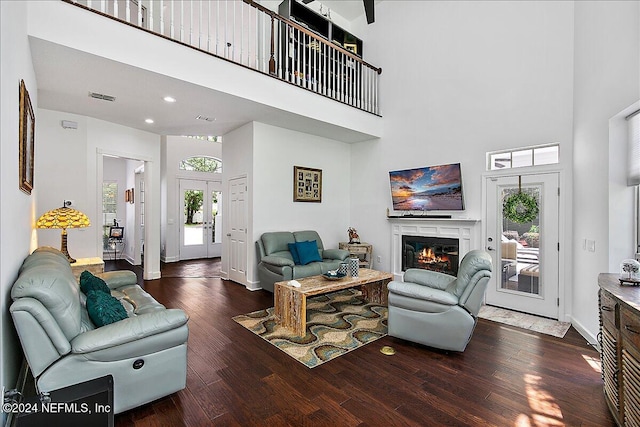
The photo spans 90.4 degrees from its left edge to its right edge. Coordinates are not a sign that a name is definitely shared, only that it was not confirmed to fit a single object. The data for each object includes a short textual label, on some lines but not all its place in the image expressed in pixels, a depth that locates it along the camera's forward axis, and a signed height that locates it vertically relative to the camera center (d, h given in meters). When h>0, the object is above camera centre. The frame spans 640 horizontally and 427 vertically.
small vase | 4.31 -0.75
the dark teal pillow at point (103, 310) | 2.27 -0.72
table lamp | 3.75 -0.10
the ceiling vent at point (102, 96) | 4.20 +1.56
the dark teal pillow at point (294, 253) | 5.29 -0.68
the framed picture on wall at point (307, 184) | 6.04 +0.55
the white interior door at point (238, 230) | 5.74 -0.32
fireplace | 5.31 -0.71
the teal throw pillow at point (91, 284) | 2.85 -0.66
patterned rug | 3.18 -1.37
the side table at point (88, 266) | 4.13 -0.72
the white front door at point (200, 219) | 8.77 -0.19
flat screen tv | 5.21 +0.42
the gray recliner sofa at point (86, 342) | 1.83 -0.83
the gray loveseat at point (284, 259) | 4.89 -0.77
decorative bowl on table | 4.07 -0.81
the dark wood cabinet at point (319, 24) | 6.04 +3.83
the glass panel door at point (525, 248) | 4.24 -0.49
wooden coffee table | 3.55 -0.93
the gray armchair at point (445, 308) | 3.02 -0.94
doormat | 3.81 -1.40
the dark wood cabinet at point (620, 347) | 1.79 -0.84
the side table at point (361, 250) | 6.30 -0.74
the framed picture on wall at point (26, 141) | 2.43 +0.60
